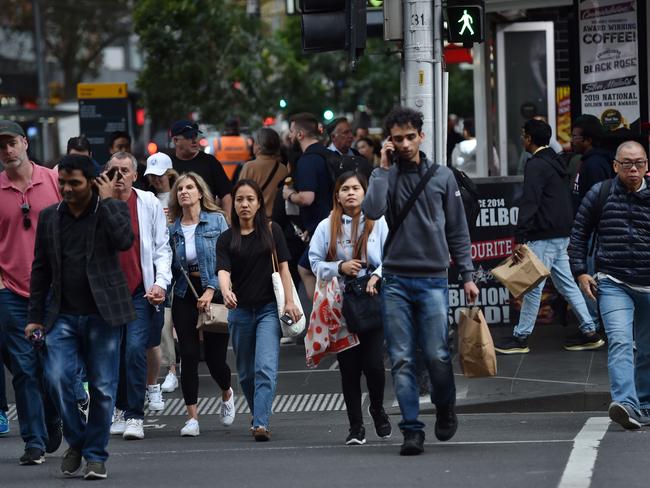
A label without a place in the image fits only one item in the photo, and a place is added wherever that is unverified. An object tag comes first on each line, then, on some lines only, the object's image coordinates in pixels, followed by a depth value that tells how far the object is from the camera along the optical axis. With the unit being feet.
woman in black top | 60.54
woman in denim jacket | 64.23
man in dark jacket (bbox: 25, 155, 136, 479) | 50.93
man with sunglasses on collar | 57.41
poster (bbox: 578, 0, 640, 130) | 92.12
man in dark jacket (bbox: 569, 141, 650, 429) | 58.80
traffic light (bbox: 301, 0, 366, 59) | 69.10
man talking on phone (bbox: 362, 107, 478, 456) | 53.83
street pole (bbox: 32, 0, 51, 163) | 310.45
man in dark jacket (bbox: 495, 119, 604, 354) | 79.25
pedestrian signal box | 68.28
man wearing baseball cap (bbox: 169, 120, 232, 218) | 80.18
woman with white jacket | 58.29
